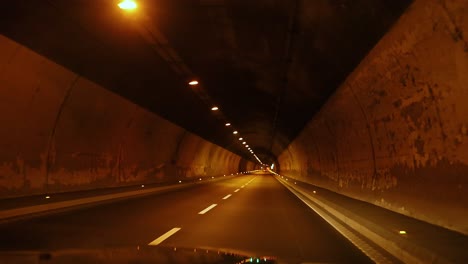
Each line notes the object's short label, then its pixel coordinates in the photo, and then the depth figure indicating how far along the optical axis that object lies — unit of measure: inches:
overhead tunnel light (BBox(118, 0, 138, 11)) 424.2
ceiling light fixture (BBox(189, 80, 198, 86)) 783.7
